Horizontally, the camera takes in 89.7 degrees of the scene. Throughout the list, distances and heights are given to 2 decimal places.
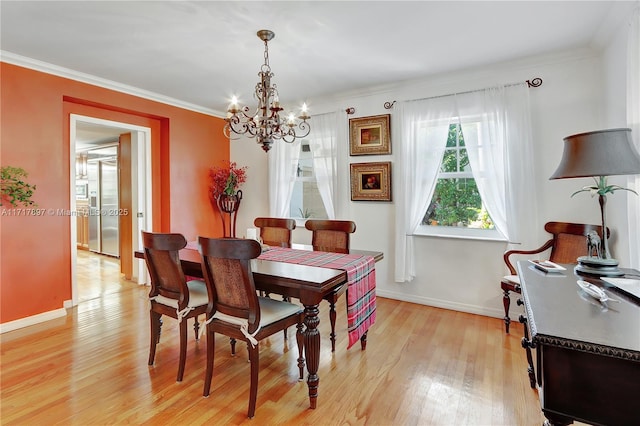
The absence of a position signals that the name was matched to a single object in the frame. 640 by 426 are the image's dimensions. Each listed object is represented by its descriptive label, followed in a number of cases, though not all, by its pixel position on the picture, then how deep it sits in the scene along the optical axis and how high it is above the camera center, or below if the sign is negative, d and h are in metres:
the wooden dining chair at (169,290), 2.07 -0.52
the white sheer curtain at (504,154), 3.01 +0.56
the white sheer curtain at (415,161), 3.44 +0.56
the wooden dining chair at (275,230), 3.25 -0.16
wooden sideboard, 0.82 -0.41
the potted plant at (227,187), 4.80 +0.41
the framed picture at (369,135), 3.79 +0.94
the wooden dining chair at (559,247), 2.69 -0.32
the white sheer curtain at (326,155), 4.09 +0.75
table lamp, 1.52 +0.24
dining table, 1.77 -0.42
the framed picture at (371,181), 3.80 +0.38
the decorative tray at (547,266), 1.65 -0.30
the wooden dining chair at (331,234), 2.87 -0.20
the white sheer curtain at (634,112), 1.90 +0.60
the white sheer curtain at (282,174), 4.45 +0.56
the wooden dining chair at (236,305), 1.74 -0.53
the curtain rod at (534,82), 3.01 +1.21
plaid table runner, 2.04 -0.42
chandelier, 2.48 +0.77
